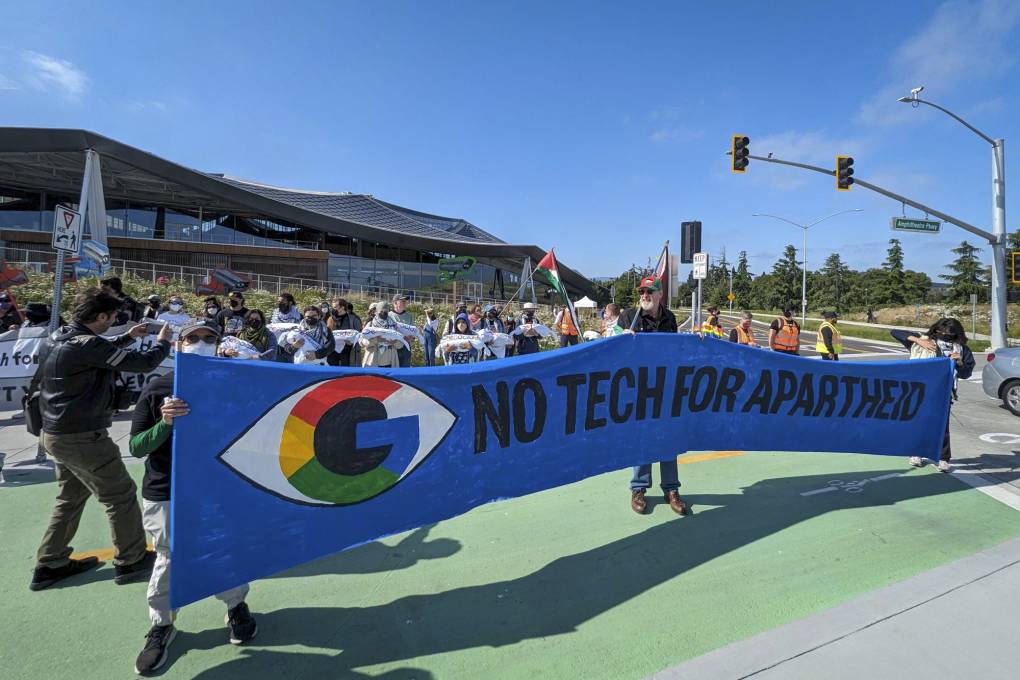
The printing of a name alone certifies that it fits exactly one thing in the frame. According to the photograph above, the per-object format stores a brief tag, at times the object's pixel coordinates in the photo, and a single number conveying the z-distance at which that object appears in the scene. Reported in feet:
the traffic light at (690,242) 43.01
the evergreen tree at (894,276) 229.45
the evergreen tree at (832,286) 255.29
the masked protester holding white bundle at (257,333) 23.09
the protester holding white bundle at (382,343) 28.50
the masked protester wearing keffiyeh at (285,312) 29.29
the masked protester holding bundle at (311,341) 22.99
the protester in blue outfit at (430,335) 41.75
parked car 31.19
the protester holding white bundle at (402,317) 31.16
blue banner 8.68
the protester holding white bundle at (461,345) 34.65
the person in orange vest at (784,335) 36.35
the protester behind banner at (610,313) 36.77
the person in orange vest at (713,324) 40.50
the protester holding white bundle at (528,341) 39.12
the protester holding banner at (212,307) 34.86
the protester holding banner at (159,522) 8.68
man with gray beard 14.97
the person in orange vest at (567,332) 45.65
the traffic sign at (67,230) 19.31
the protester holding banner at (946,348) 18.95
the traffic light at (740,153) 61.98
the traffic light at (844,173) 61.11
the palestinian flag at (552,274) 27.86
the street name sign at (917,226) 64.85
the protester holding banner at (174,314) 31.67
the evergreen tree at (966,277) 198.59
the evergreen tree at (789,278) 277.64
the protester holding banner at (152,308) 33.30
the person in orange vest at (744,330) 39.01
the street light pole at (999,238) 63.98
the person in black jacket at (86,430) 10.42
